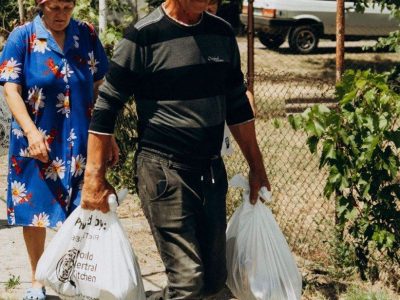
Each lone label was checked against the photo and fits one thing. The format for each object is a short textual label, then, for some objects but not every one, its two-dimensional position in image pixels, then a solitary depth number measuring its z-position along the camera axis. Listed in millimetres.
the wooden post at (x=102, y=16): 6906
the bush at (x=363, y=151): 4473
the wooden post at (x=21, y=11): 8359
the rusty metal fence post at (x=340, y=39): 5582
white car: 17281
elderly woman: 4195
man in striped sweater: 3566
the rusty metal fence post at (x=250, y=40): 9188
